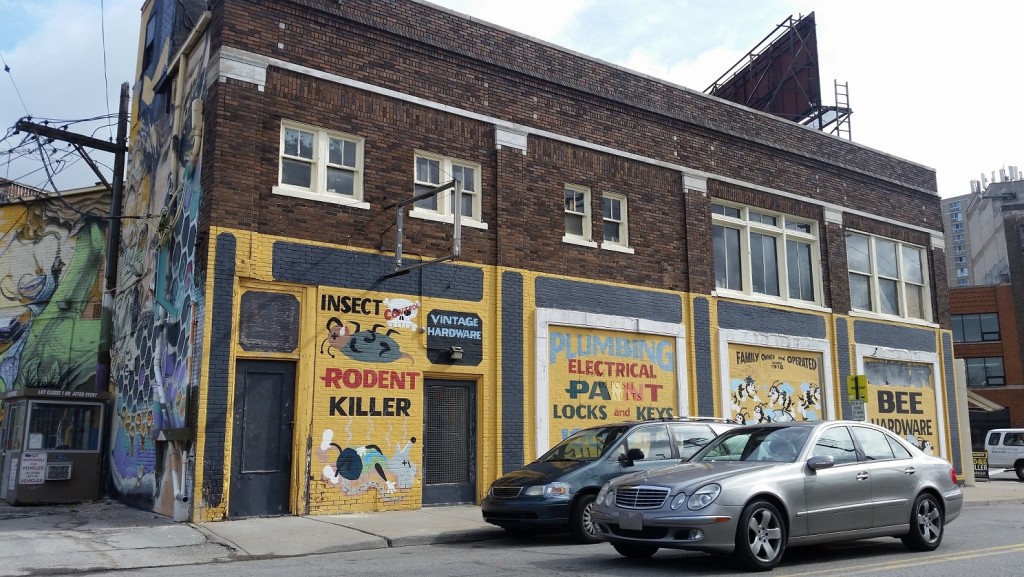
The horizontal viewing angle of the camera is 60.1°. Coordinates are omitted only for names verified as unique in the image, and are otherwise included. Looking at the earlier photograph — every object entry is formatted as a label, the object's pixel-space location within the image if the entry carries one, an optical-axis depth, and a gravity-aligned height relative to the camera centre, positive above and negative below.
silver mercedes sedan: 8.13 -0.73
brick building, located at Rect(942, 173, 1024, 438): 48.38 +4.65
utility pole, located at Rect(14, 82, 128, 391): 18.12 +4.78
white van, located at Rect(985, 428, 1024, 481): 29.72 -1.02
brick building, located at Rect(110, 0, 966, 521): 13.38 +2.86
